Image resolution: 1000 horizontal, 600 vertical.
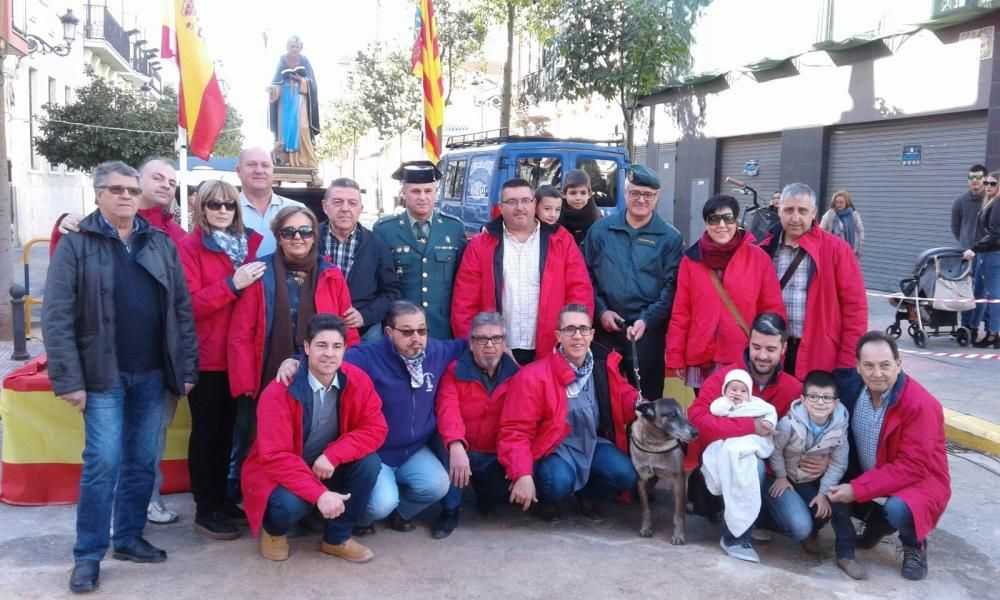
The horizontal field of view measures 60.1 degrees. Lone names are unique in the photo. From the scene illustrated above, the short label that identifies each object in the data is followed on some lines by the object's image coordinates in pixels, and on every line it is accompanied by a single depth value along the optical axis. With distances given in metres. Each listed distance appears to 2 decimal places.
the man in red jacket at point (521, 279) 5.05
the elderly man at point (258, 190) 5.04
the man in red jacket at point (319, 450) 3.99
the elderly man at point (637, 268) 5.13
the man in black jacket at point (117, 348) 3.65
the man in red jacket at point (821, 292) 4.77
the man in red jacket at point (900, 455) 4.05
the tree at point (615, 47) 15.20
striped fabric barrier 4.79
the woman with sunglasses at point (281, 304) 4.33
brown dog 4.34
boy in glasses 4.18
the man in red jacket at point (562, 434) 4.54
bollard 8.51
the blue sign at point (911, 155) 13.90
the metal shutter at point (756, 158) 17.98
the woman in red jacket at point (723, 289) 4.78
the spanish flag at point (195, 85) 5.92
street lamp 15.19
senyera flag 9.03
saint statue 10.22
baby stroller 9.11
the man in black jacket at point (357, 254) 4.88
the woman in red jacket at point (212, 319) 4.32
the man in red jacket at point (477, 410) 4.58
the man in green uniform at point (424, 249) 5.17
